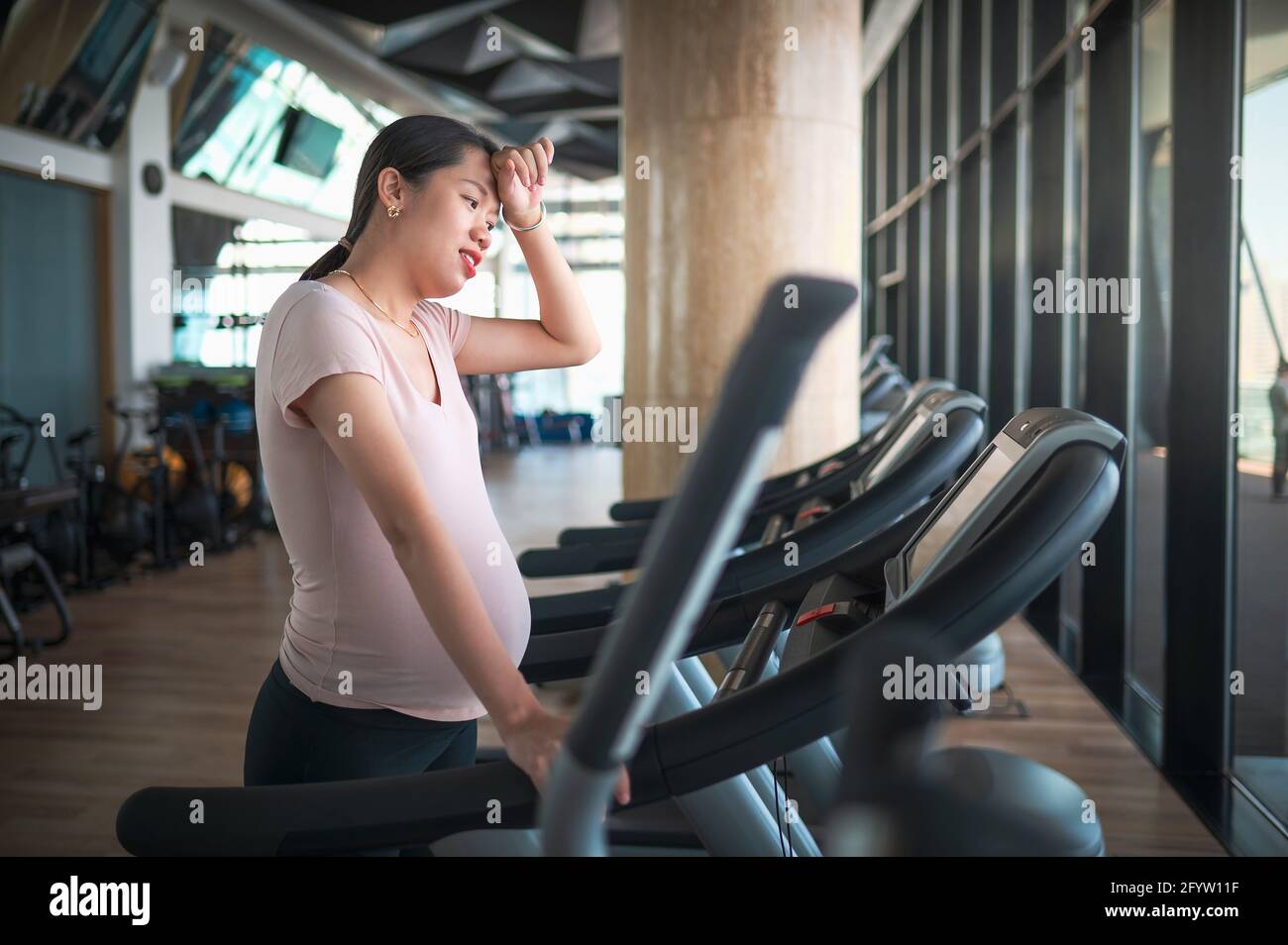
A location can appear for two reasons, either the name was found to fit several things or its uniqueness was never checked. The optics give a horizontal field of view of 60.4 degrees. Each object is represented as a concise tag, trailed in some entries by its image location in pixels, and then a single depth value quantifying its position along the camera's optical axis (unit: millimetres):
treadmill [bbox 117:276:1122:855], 870
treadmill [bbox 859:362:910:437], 5387
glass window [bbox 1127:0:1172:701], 3656
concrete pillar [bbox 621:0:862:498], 4059
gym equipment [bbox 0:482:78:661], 4141
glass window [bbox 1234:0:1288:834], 2648
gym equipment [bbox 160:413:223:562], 6711
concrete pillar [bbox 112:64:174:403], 8266
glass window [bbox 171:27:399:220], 8930
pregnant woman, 1062
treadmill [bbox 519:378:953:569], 2334
